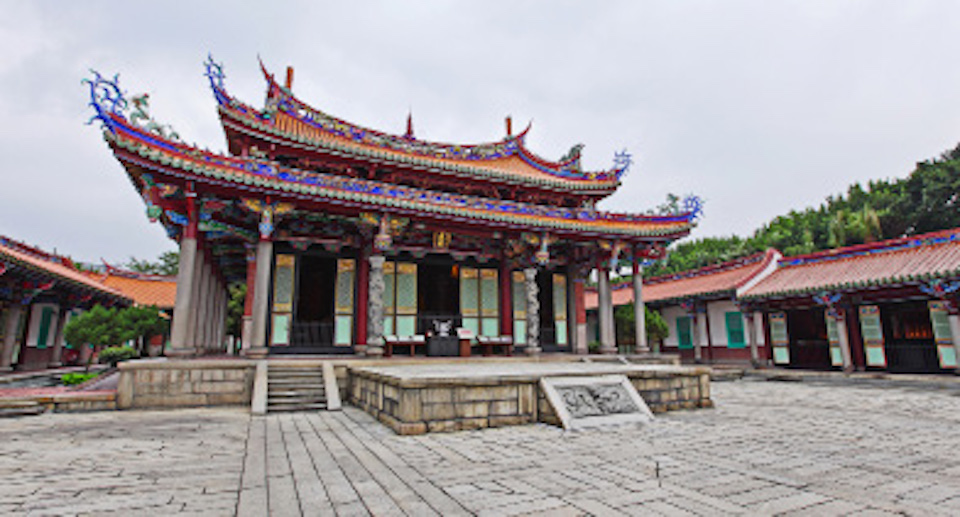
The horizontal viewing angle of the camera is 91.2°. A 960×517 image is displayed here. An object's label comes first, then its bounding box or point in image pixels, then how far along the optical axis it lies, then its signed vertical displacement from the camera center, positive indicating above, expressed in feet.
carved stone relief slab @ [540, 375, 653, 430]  20.88 -2.86
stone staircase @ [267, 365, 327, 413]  27.35 -2.96
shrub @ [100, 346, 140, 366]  51.67 -1.38
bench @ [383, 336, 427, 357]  40.76 -0.18
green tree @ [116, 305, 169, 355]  39.58 +1.67
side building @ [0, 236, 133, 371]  44.88 +4.44
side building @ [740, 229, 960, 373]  45.16 +3.50
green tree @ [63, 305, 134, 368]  38.58 +0.94
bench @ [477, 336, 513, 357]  45.24 -0.34
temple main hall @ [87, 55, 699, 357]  34.35 +10.04
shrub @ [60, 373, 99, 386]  38.26 -3.03
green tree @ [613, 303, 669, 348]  58.29 +1.71
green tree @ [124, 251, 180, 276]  135.72 +22.00
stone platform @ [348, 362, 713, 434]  19.92 -2.57
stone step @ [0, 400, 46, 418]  25.02 -3.53
